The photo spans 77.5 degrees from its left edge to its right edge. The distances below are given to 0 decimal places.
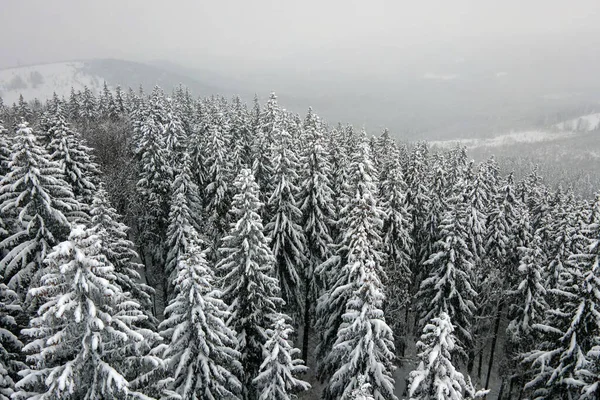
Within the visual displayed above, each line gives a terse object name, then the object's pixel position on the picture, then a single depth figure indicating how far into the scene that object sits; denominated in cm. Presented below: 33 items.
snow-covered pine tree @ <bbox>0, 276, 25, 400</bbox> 1288
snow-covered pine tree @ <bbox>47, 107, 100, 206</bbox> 2688
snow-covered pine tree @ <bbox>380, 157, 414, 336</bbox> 2725
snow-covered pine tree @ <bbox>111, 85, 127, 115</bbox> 6167
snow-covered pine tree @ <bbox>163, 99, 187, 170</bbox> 3999
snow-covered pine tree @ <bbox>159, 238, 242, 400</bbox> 1440
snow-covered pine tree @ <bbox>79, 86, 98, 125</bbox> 5783
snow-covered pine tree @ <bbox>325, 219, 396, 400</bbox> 1638
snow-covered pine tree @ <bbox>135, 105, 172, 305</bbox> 3309
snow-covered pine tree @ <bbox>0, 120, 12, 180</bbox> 1877
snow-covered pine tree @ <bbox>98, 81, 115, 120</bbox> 6265
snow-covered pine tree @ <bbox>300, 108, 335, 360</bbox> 2530
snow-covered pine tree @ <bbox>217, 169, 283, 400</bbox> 1838
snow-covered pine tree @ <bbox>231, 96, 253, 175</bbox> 3996
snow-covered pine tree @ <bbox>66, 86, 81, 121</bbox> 5911
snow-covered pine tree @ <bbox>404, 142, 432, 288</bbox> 3603
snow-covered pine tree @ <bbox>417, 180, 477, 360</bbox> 2414
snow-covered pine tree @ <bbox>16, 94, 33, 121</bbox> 5712
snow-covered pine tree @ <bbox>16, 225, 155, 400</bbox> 888
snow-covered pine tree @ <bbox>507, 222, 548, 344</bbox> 2423
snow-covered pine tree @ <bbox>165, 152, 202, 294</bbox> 2577
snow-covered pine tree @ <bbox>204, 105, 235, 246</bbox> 3083
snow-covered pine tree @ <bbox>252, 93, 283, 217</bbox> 3138
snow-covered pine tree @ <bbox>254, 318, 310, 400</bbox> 1498
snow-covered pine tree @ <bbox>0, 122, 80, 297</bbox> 1540
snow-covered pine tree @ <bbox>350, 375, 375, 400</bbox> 1087
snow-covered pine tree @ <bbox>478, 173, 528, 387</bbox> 2816
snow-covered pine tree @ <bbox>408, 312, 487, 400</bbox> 1204
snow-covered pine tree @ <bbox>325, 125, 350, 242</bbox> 2971
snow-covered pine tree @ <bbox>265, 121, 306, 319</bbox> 2498
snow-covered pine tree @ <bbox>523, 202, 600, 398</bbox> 1806
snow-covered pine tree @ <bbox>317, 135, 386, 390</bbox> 1772
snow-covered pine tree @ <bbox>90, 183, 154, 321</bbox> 1894
